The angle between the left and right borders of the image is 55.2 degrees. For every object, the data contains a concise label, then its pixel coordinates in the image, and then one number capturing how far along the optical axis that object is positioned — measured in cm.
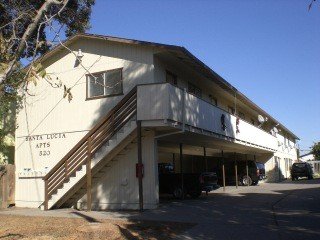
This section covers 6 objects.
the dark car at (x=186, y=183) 1408
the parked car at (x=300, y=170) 2939
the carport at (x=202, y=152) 1353
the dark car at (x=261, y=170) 2201
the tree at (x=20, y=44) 487
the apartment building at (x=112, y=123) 1132
